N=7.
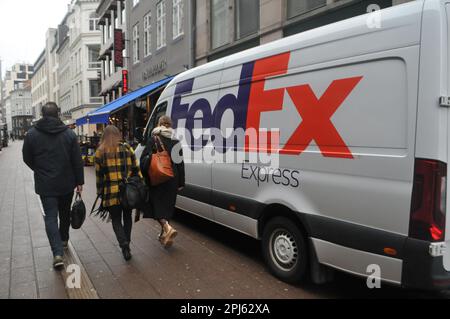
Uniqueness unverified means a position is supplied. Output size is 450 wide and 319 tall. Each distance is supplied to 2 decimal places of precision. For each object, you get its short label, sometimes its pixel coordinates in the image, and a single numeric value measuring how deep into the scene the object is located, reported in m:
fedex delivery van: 2.92
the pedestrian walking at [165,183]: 5.22
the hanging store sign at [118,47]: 24.77
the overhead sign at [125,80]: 23.95
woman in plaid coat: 4.84
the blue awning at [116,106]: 15.05
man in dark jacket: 4.57
